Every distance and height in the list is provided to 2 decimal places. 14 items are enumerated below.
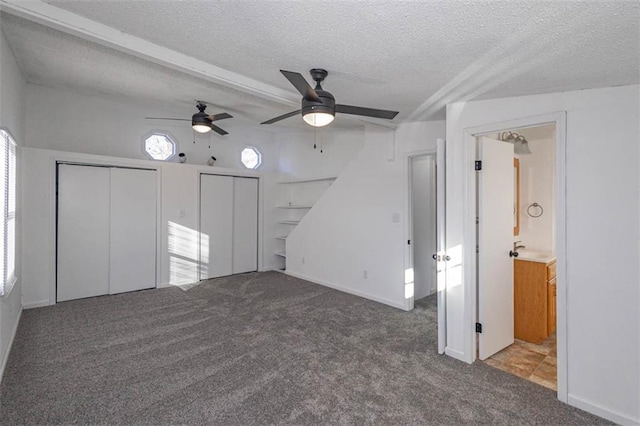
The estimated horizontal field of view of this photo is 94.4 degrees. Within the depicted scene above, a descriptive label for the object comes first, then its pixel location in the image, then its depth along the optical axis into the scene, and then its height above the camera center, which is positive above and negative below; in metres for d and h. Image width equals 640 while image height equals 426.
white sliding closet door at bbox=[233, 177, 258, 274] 5.93 -0.25
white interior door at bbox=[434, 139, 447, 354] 2.79 -0.32
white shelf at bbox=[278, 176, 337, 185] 5.76 +0.67
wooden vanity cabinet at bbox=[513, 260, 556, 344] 3.00 -0.90
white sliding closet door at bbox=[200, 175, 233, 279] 5.46 -0.25
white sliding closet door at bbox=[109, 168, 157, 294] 4.59 -0.29
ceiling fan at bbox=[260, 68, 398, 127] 2.24 +0.87
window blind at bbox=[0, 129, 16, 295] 2.50 +0.01
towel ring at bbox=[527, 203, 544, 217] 3.62 +0.05
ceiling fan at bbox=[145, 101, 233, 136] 4.00 +1.27
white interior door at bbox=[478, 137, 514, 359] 2.73 -0.31
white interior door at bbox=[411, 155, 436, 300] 4.43 -0.17
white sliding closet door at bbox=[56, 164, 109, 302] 4.19 -0.29
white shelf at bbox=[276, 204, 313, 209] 6.09 +0.12
